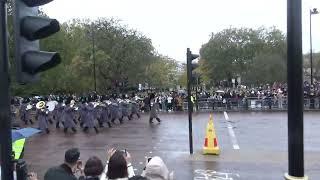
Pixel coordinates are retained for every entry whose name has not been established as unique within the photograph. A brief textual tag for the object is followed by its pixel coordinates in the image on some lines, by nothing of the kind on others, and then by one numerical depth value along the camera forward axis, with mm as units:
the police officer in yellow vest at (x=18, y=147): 8545
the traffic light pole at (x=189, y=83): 14492
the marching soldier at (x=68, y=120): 21584
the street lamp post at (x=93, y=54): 42188
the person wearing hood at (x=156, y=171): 5645
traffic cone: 14469
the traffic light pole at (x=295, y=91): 4812
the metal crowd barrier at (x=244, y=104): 33375
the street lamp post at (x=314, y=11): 39250
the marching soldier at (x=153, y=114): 25531
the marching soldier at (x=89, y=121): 21577
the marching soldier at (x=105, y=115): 23766
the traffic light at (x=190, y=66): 14495
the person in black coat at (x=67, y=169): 5426
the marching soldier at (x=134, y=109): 28458
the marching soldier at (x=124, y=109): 26531
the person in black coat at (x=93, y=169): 5523
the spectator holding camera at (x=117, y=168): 5199
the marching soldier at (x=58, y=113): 23136
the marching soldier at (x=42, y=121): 21703
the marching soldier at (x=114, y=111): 25259
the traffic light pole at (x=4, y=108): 5000
